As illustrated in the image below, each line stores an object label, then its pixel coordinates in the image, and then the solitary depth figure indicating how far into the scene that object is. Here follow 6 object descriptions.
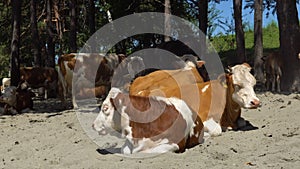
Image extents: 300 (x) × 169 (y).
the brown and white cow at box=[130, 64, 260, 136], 7.22
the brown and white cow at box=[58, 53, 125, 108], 13.76
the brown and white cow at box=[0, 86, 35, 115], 12.67
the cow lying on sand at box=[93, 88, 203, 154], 5.71
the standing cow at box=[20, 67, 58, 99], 18.48
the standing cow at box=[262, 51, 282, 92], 15.26
